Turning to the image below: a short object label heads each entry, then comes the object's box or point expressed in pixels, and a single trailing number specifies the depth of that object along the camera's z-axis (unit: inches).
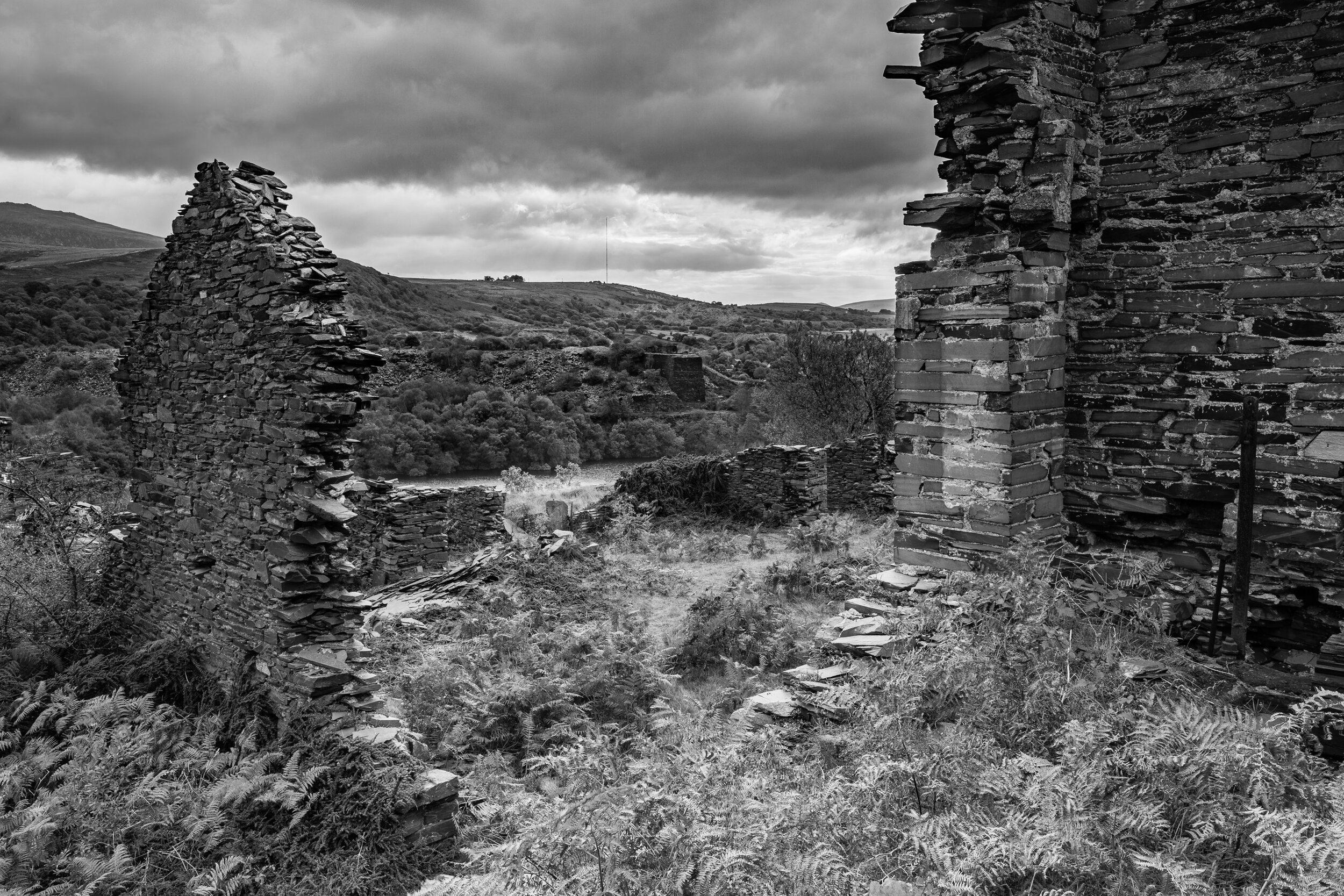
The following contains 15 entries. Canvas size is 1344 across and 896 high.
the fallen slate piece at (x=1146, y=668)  149.3
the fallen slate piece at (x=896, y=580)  196.7
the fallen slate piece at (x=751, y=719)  172.7
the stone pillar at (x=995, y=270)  183.8
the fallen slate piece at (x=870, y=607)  193.4
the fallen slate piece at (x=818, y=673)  174.4
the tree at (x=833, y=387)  1053.8
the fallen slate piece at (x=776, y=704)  173.6
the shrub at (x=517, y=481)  877.8
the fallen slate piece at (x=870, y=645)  173.6
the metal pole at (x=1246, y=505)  172.4
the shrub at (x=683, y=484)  715.4
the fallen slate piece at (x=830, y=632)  194.9
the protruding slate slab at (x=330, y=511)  229.8
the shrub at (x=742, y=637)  309.4
